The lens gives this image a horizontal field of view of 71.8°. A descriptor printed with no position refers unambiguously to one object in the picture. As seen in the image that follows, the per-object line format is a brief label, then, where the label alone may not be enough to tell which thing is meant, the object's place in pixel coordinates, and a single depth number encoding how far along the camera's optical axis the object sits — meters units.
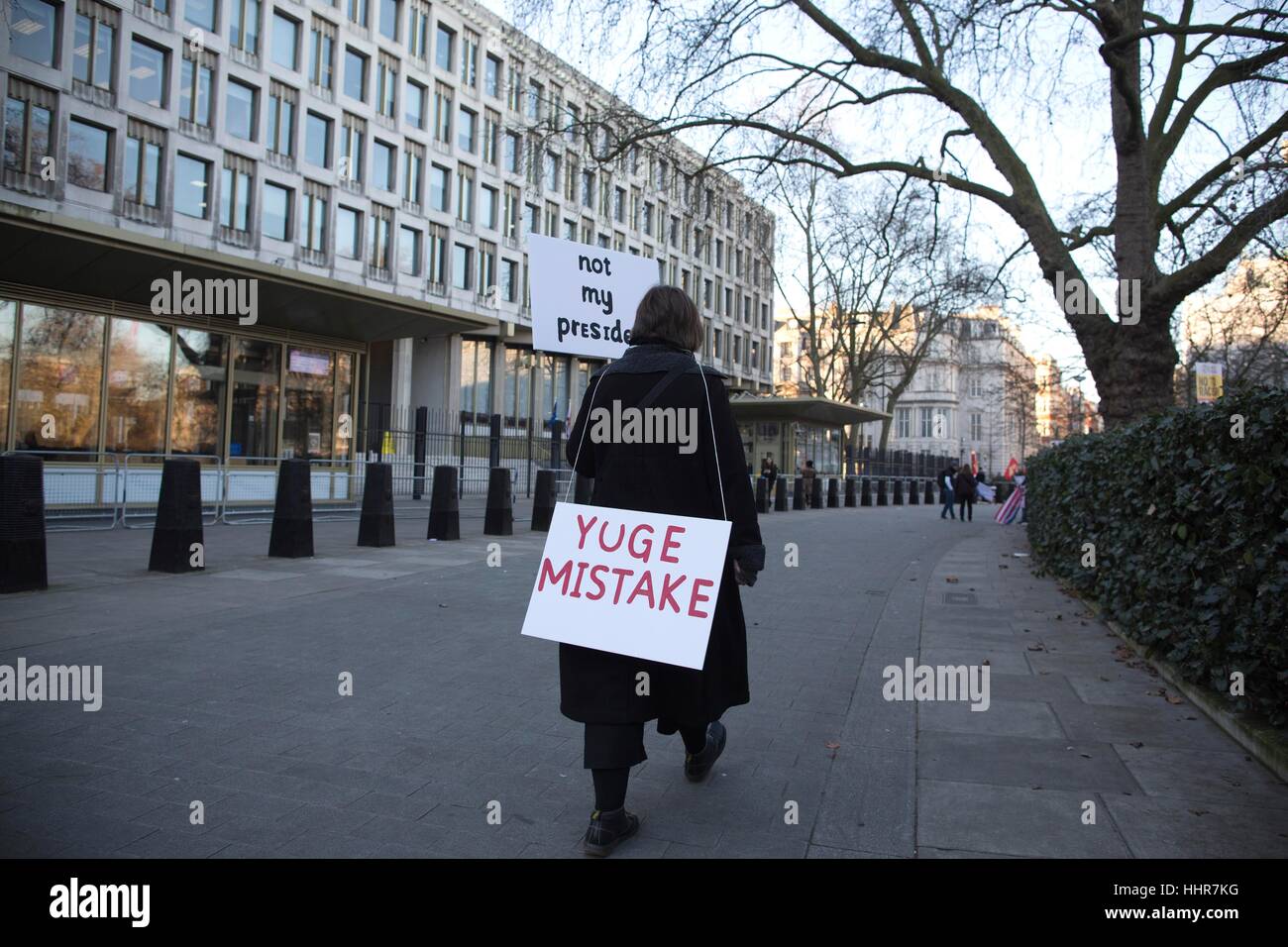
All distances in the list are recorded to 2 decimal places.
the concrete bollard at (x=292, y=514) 9.91
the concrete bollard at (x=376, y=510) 11.55
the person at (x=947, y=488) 27.95
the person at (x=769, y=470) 32.50
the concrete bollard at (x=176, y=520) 8.52
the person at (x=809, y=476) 30.73
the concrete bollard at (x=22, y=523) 6.94
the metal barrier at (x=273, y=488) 14.98
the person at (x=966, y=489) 27.22
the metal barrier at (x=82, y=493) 13.46
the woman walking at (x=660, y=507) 3.03
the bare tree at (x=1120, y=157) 11.73
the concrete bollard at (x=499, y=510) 13.88
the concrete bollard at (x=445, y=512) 12.59
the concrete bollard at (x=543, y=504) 14.88
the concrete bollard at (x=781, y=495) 25.97
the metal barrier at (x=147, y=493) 13.75
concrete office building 16.25
